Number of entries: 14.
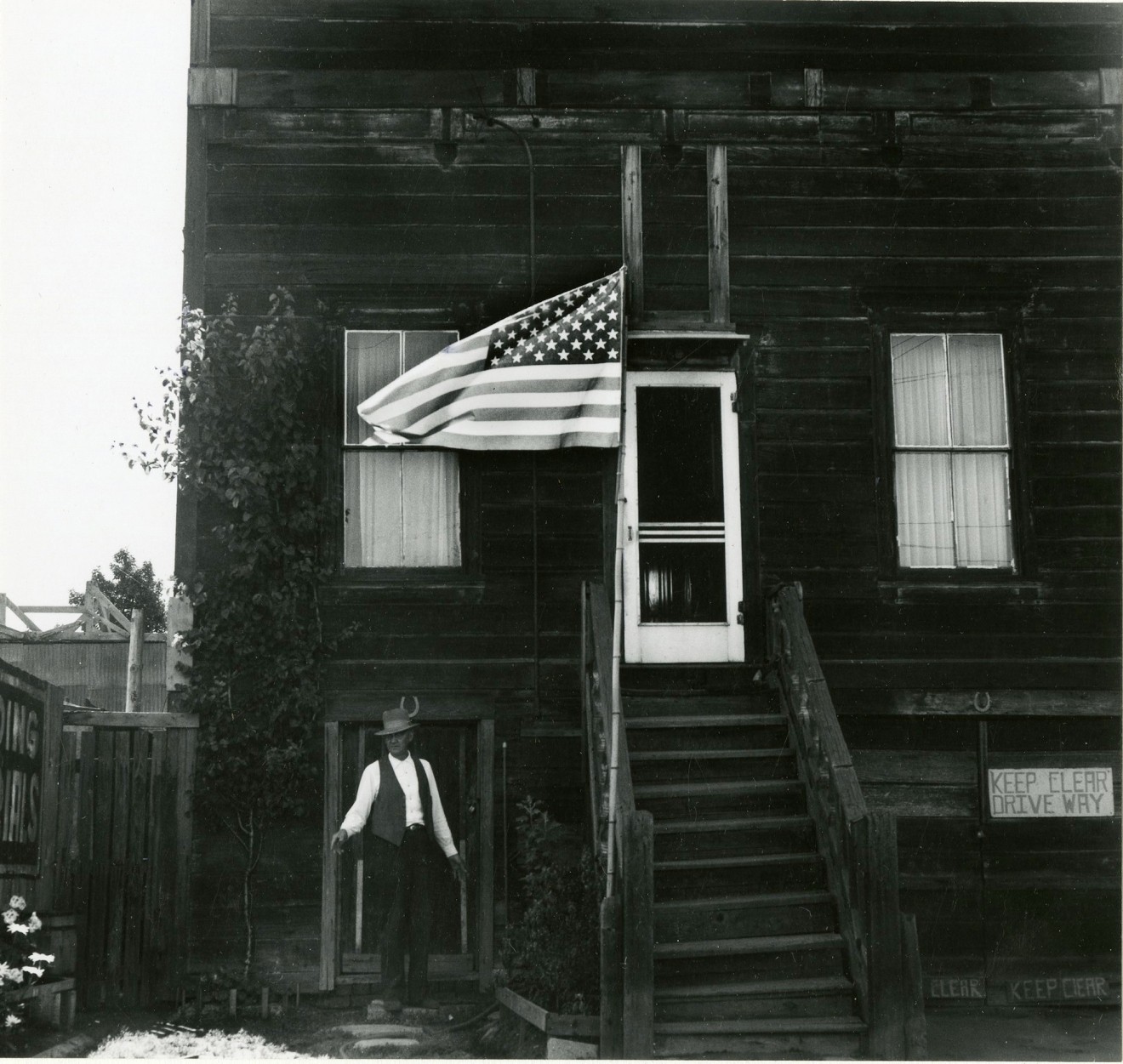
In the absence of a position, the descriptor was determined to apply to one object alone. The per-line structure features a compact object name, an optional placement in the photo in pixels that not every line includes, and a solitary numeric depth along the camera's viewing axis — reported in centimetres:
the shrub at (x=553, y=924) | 777
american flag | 844
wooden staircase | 717
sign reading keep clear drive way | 967
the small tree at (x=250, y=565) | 917
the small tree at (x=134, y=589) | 3366
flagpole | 725
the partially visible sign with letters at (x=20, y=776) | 778
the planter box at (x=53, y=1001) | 762
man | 877
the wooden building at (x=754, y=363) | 956
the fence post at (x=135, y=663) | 1572
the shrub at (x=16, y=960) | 721
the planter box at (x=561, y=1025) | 729
